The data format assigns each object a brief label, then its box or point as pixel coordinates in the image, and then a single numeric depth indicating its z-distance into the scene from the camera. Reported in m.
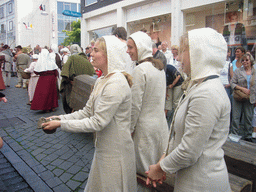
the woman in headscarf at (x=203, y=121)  1.40
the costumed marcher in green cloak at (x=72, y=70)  6.11
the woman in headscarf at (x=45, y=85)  7.71
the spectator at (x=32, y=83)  8.97
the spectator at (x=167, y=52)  7.87
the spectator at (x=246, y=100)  5.30
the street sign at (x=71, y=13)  18.84
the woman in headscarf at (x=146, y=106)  2.66
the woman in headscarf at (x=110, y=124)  2.00
